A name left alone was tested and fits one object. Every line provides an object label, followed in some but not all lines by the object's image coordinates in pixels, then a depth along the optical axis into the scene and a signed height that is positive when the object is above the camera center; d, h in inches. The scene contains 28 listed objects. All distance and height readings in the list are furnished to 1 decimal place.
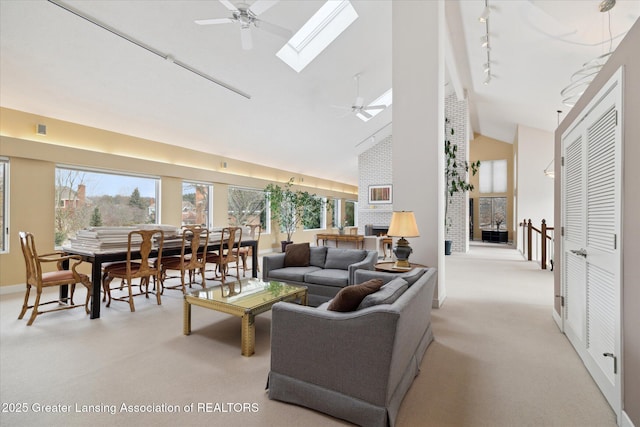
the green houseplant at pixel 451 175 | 357.7 +47.7
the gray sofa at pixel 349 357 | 67.9 -34.3
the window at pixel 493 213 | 508.1 +4.5
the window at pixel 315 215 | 421.1 -1.8
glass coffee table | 104.8 -33.3
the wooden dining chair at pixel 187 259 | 178.2 -28.2
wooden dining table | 137.9 -22.6
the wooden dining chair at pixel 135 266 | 150.1 -27.8
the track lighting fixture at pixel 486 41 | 180.9 +123.5
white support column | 157.8 +49.0
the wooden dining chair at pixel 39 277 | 130.0 -29.3
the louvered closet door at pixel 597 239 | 76.0 -6.6
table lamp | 128.0 -7.2
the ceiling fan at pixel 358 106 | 257.2 +91.7
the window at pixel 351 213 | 583.2 +2.2
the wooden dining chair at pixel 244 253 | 226.3 -29.8
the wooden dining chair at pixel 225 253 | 202.7 -28.8
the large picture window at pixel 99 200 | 207.5 +8.7
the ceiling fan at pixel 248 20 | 127.6 +86.5
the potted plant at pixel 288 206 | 369.4 +10.2
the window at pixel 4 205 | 180.9 +3.3
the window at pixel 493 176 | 509.7 +66.6
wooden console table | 305.0 -24.5
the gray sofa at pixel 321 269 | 151.9 -31.0
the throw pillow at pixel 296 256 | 179.3 -24.9
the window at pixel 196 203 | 288.7 +9.0
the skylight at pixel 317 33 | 202.8 +125.9
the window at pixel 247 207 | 345.0 +7.4
